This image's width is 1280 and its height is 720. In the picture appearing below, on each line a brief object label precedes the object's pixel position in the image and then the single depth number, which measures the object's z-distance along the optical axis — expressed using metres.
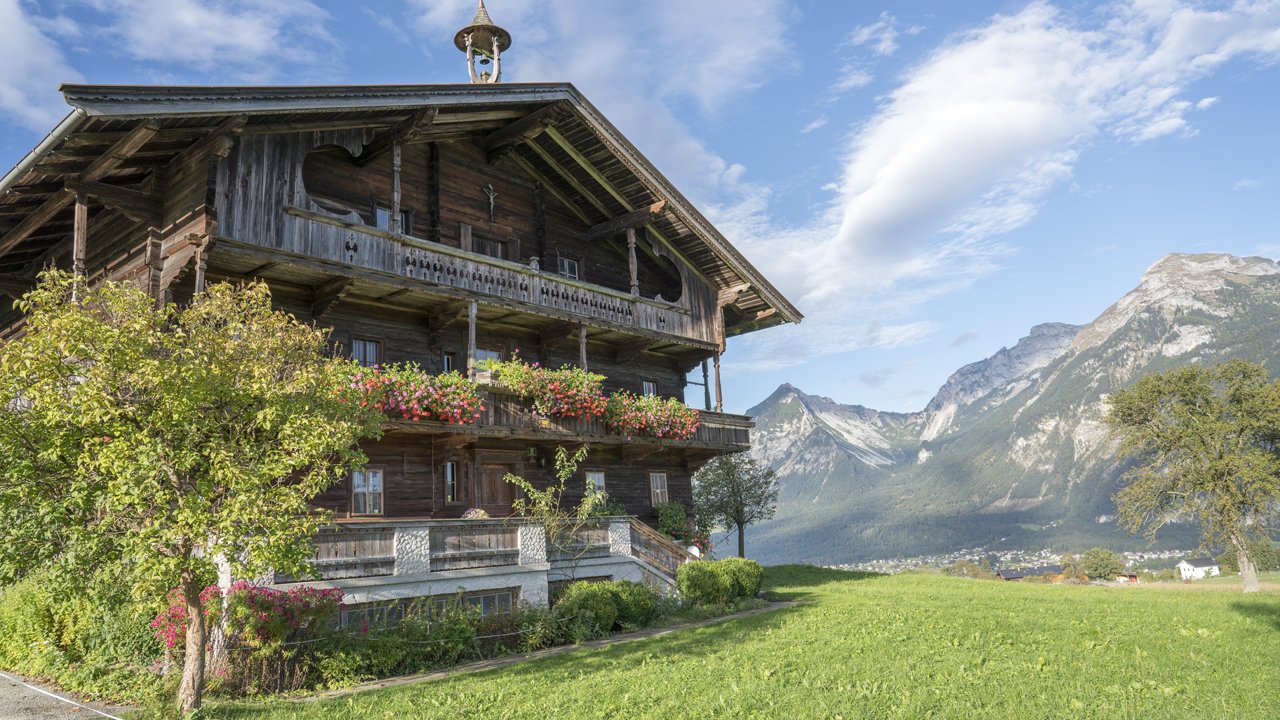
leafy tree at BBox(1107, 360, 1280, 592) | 38.56
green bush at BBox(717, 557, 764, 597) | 20.78
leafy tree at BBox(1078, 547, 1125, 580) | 98.12
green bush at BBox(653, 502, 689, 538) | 26.25
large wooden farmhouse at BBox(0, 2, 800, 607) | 15.78
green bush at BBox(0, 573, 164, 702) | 11.67
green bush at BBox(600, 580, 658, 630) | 17.30
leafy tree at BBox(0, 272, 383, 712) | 9.45
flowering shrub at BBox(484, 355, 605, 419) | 20.98
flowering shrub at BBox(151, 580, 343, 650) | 11.87
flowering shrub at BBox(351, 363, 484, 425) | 18.14
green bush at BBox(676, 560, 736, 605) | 19.81
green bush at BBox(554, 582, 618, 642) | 16.34
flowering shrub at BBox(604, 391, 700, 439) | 23.34
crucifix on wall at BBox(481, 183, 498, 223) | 24.25
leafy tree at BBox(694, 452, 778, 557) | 45.84
